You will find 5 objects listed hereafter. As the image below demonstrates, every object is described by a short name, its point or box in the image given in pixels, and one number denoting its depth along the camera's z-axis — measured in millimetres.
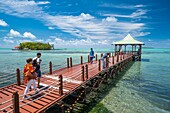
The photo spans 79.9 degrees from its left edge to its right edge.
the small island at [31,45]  90656
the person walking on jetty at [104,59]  10555
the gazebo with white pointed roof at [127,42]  24377
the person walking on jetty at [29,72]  4916
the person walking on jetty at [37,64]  5991
